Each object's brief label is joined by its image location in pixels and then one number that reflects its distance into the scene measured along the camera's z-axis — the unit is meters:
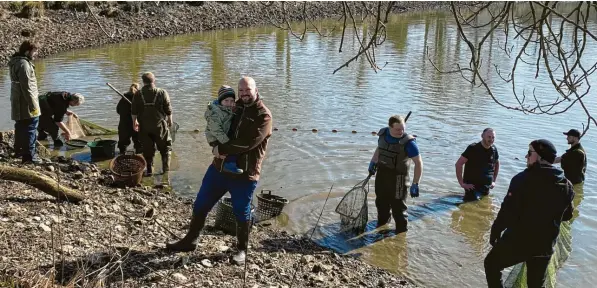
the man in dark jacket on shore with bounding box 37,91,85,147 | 10.46
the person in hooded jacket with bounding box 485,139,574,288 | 5.12
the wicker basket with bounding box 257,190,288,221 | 8.30
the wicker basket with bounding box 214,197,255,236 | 7.43
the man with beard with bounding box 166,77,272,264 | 5.71
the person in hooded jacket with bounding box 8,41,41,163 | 8.52
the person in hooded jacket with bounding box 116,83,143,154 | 10.62
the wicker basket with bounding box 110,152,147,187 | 9.10
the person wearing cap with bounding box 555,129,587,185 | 9.15
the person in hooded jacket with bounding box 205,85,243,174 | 5.78
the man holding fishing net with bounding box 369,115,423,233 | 7.47
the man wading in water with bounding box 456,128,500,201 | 9.14
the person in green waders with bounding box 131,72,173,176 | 9.44
